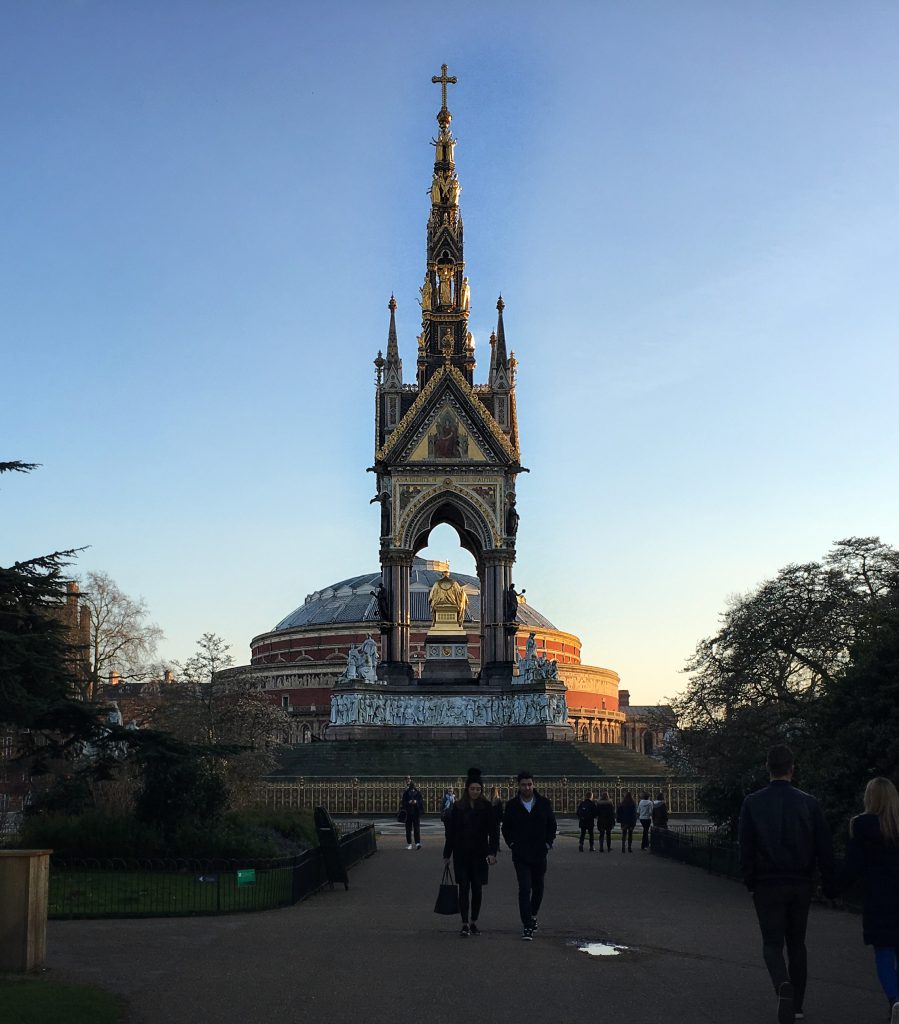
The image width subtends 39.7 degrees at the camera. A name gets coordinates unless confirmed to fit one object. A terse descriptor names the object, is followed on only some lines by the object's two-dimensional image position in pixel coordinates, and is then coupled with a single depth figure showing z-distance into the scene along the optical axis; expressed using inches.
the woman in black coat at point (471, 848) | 541.0
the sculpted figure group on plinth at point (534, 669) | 1943.9
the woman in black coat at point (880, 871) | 330.0
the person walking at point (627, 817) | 1171.3
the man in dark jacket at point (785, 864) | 346.3
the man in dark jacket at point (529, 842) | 523.8
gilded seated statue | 2097.7
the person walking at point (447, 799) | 1288.1
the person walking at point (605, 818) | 1112.2
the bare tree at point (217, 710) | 1850.4
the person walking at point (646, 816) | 1162.6
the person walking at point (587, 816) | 1136.8
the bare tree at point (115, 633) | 2329.0
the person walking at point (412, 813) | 1122.7
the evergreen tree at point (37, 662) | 640.4
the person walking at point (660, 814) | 1177.4
